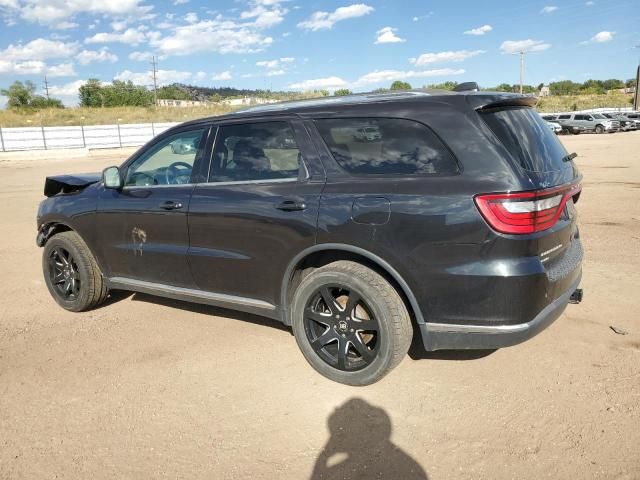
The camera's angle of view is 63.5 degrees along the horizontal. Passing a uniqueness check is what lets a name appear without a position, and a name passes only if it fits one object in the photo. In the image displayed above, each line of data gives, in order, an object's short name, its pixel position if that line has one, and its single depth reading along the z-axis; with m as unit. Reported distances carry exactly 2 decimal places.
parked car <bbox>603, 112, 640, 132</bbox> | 36.50
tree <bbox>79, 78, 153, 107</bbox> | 80.12
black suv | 2.79
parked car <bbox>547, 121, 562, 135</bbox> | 36.97
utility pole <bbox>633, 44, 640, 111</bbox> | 61.47
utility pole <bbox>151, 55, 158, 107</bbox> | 80.12
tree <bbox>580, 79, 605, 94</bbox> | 95.81
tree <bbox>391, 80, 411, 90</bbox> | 65.47
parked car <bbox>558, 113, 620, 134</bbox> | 35.69
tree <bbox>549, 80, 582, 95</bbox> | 102.71
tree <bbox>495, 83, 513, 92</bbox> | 83.25
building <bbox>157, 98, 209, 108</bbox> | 98.18
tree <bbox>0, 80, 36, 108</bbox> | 77.94
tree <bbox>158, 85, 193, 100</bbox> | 109.97
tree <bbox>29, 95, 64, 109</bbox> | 78.62
